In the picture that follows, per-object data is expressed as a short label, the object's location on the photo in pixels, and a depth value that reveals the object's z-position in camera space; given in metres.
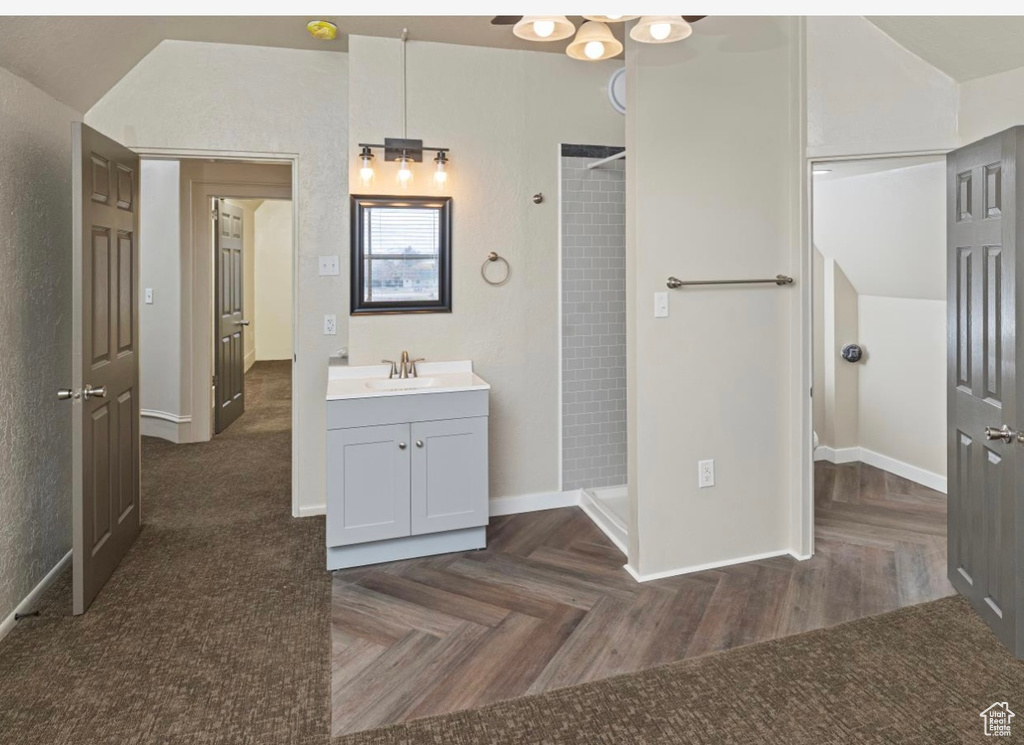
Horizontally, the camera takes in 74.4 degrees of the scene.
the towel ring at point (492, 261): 3.76
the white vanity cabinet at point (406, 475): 3.11
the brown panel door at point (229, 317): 5.99
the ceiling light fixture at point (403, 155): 3.44
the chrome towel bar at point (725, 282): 2.98
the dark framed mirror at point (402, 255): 3.56
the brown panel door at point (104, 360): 2.68
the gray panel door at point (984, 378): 2.39
